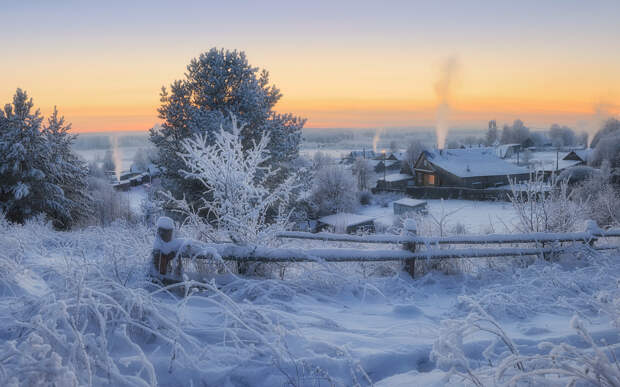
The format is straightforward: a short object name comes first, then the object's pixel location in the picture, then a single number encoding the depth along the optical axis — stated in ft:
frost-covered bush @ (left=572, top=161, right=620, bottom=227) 55.42
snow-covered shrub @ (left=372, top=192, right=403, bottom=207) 118.37
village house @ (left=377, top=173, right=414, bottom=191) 138.10
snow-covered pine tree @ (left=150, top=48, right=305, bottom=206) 47.19
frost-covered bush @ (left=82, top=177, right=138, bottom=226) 73.31
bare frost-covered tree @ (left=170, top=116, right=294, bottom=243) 16.11
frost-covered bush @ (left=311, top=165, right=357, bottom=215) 107.76
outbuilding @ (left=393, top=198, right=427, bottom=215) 87.51
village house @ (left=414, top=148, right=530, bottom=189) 121.08
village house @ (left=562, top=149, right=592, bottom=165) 163.23
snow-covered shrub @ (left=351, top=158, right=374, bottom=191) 158.95
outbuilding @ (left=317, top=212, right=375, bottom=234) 74.18
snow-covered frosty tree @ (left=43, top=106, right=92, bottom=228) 56.24
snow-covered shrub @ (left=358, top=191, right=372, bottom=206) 123.95
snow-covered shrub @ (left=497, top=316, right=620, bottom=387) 4.88
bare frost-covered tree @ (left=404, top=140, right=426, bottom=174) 185.26
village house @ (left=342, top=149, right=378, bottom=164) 220.64
